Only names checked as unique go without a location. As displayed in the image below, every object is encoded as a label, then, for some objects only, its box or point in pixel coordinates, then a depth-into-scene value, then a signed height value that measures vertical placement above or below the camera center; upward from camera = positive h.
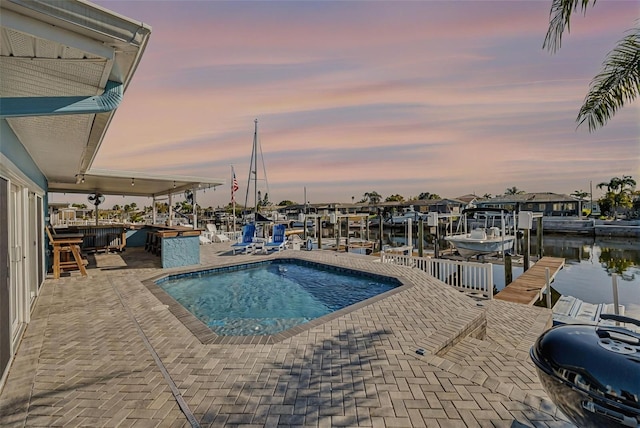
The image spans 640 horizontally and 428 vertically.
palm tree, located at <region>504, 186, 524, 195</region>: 79.34 +5.87
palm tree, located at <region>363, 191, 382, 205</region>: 84.69 +4.91
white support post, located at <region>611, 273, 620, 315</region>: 4.96 -1.39
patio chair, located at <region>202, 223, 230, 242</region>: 16.83 -1.15
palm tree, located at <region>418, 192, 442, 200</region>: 79.28 +4.87
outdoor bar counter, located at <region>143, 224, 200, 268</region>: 9.13 -0.97
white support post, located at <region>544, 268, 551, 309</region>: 7.42 -2.07
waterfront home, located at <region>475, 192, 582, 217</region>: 42.12 +1.21
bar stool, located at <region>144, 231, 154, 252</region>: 12.38 -1.07
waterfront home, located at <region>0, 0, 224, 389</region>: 1.89 +1.20
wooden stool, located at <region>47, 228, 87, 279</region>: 7.71 -0.96
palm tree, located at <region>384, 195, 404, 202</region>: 74.96 +3.89
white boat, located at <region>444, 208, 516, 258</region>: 13.86 -1.42
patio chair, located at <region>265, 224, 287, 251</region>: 12.77 -1.10
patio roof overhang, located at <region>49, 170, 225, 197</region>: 9.53 +1.28
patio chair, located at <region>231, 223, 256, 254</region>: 12.59 -1.10
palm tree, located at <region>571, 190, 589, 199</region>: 64.44 +3.91
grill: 1.69 -0.99
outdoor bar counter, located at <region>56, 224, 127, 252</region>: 12.08 -0.80
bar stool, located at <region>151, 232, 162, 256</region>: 10.99 -1.07
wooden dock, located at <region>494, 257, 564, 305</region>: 7.39 -2.09
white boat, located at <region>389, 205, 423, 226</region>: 42.06 -0.75
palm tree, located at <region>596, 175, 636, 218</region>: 40.34 +2.58
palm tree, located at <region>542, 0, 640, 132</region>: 4.33 +2.13
